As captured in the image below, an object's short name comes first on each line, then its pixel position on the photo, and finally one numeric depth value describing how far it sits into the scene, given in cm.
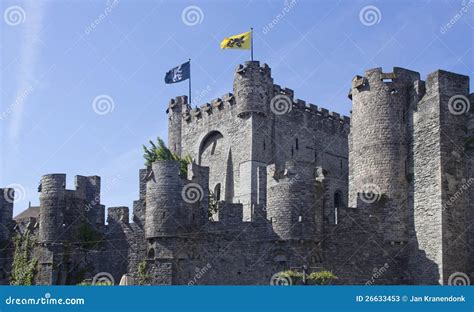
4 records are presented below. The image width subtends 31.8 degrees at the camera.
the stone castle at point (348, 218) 3756
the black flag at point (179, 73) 5756
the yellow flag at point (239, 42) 5200
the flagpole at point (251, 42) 5241
